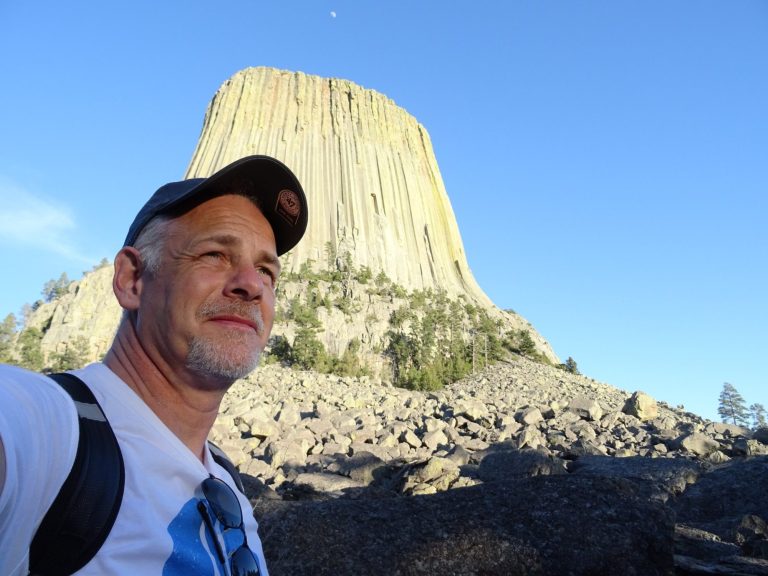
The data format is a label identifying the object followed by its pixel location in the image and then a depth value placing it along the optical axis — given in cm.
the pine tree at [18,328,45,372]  2930
